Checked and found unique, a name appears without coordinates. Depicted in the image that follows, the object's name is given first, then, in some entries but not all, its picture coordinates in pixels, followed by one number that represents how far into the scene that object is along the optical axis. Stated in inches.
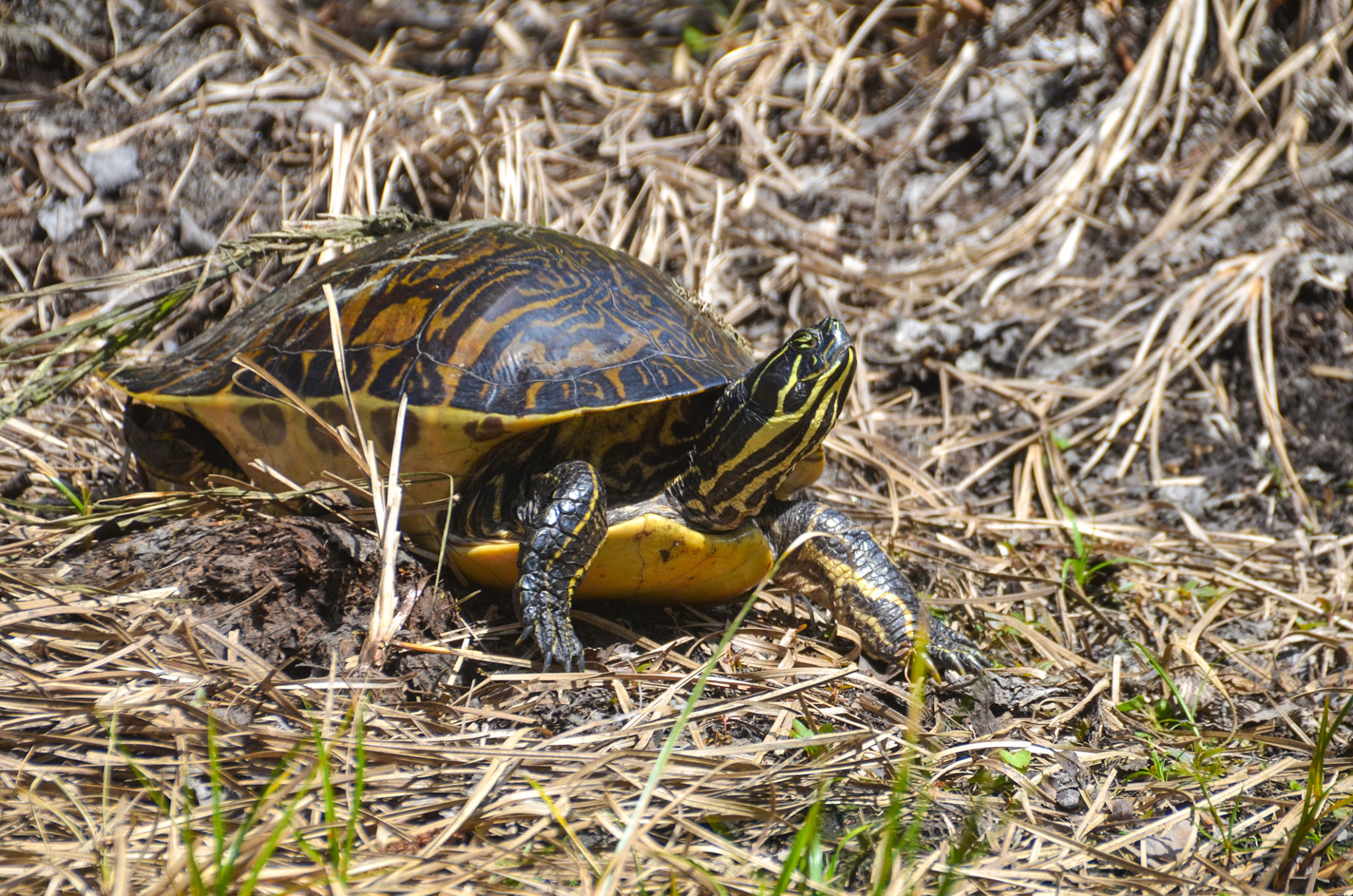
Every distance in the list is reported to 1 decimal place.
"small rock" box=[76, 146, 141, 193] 339.6
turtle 200.5
